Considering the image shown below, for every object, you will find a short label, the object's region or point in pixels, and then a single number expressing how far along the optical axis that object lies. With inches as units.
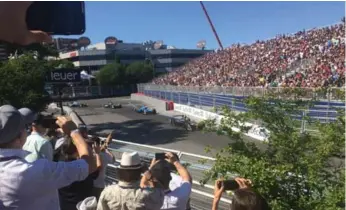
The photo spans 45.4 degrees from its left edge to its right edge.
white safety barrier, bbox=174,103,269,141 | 1151.6
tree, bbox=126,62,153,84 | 3002.0
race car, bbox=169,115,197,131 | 1052.0
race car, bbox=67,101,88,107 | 1962.5
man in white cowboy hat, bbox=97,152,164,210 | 106.7
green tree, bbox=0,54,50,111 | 712.4
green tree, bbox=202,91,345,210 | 183.1
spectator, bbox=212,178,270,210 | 95.7
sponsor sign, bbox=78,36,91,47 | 3426.9
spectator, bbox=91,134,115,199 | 162.6
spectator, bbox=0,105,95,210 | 85.2
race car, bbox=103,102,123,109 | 1829.5
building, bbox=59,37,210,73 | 3587.6
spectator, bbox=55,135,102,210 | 149.6
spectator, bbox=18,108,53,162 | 144.7
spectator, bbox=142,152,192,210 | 120.8
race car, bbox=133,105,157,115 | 1506.5
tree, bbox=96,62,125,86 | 2886.3
